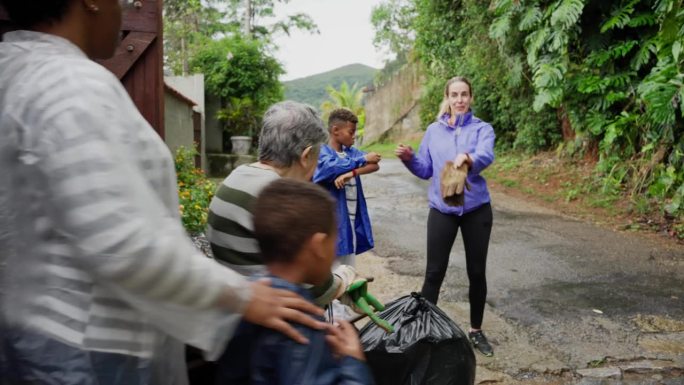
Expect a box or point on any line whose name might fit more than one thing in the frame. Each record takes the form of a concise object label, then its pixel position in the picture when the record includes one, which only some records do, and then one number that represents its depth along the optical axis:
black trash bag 2.25
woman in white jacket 1.05
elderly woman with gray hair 1.90
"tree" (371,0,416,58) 29.19
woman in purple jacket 3.69
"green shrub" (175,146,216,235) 5.24
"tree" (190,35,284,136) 15.27
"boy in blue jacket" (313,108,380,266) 3.59
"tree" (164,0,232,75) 23.47
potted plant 15.08
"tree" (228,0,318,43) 26.28
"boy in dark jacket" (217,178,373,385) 1.29
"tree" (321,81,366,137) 33.12
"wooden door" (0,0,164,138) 3.60
